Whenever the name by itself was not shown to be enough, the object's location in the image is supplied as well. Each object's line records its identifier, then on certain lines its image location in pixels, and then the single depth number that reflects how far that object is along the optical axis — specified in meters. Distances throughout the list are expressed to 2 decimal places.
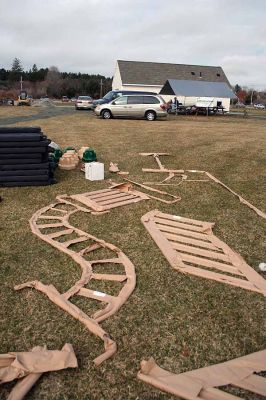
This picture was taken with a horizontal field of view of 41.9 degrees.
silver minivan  21.22
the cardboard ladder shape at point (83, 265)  3.21
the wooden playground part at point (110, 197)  6.21
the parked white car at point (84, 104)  32.12
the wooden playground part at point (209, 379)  2.46
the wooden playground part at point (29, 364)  2.47
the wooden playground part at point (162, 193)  6.65
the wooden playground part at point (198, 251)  4.01
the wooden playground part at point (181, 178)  6.75
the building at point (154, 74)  48.25
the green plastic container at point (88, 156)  9.24
